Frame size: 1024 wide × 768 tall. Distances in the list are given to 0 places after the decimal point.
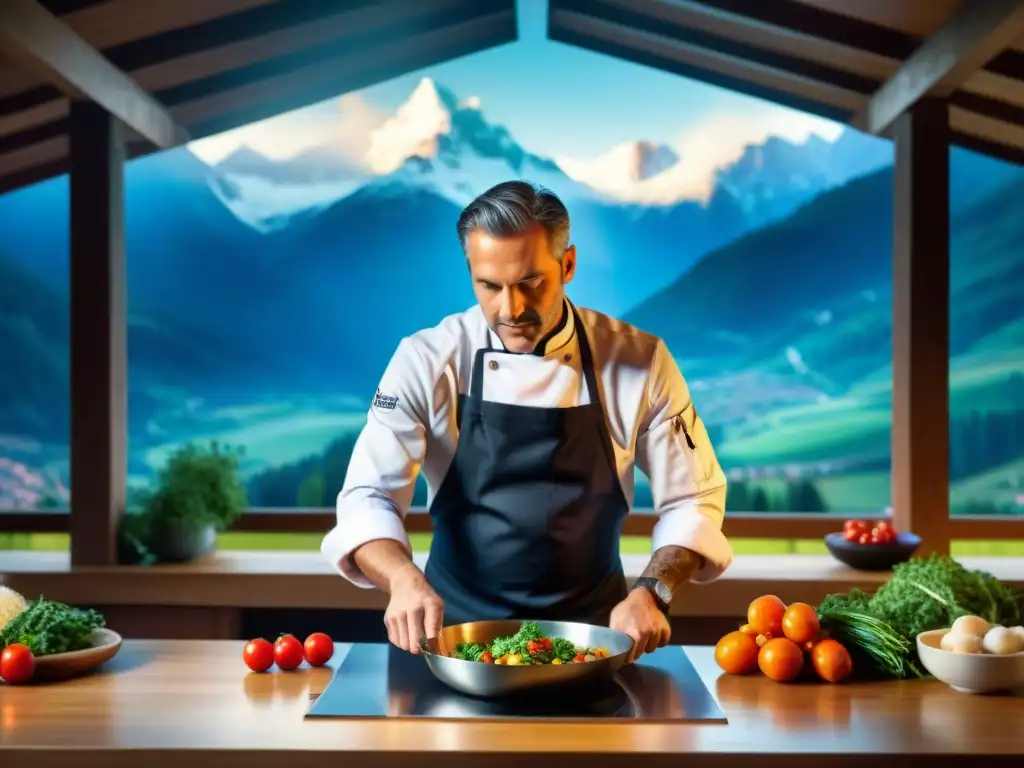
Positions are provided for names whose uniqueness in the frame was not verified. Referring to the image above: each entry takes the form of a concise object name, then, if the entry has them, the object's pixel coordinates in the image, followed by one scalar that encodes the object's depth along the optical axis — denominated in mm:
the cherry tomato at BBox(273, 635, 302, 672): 2516
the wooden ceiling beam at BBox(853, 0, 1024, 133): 3912
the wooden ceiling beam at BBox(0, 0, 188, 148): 3963
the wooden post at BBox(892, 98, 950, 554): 4926
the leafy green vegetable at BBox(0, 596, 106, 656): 2469
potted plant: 4930
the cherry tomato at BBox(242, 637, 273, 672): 2494
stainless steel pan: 2141
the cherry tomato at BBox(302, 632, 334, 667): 2562
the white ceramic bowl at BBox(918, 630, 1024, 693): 2311
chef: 2783
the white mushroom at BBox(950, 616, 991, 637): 2381
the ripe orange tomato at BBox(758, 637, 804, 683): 2420
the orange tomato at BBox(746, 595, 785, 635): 2535
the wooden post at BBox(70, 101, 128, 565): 4914
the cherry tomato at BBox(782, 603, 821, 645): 2475
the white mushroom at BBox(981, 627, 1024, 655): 2330
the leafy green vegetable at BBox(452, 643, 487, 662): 2264
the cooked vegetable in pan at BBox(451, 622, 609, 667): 2186
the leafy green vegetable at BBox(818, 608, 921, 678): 2479
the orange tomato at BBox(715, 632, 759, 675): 2496
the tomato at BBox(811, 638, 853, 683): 2412
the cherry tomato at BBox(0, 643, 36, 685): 2379
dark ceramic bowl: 4707
